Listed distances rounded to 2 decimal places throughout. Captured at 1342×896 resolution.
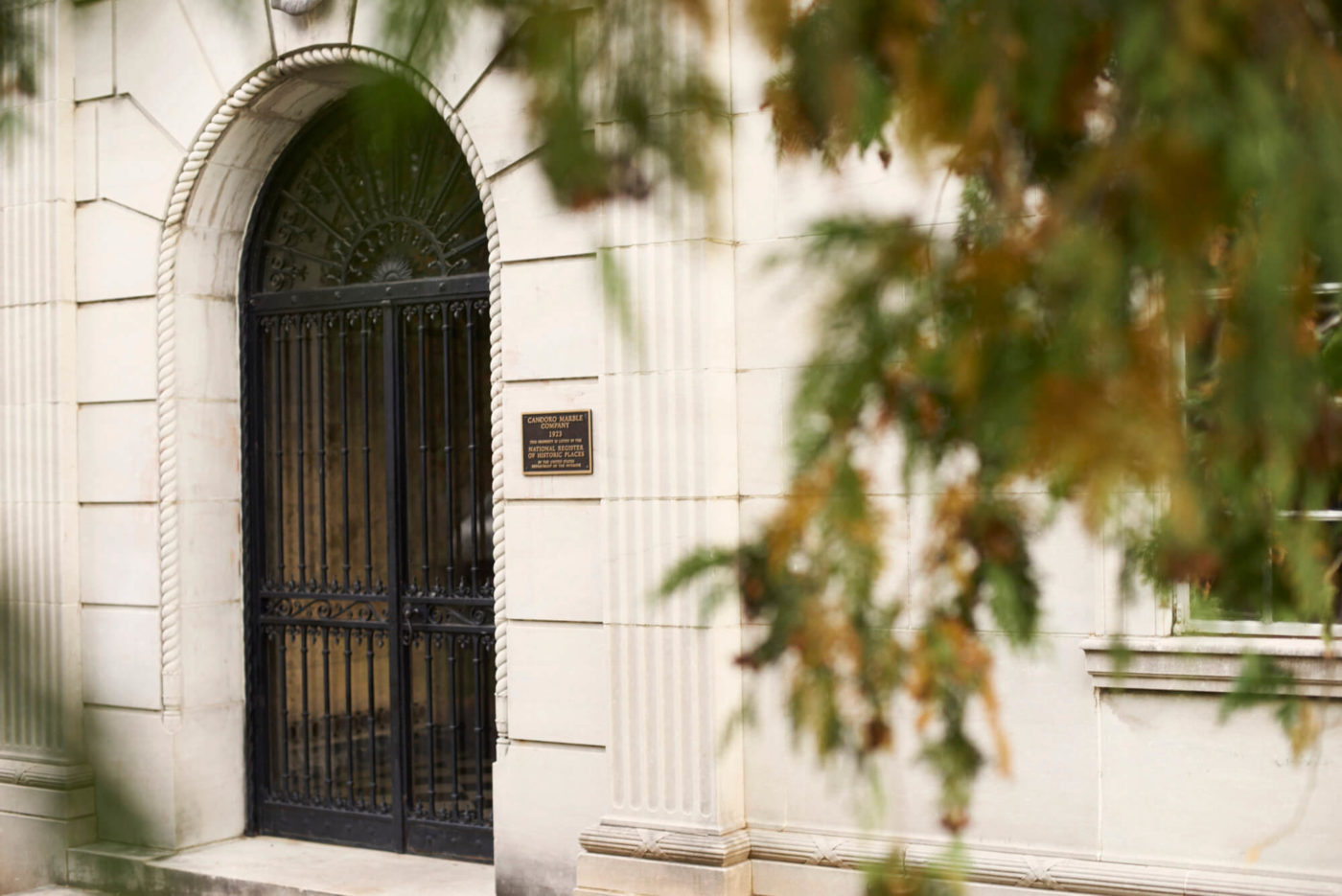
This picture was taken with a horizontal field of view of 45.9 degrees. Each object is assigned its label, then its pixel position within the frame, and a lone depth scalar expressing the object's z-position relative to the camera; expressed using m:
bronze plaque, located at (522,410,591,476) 7.26
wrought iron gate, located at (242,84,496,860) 8.31
